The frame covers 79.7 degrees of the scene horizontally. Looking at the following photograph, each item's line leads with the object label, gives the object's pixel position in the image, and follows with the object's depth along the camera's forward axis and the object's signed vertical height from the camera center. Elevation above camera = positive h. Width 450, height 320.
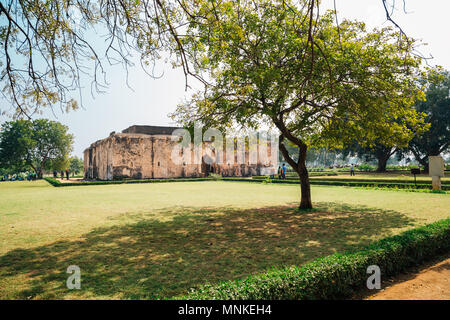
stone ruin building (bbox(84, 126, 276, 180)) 29.92 +1.06
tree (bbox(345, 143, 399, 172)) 35.84 +1.59
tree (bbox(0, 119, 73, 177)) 43.34 +4.35
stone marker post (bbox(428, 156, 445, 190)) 12.30 -0.25
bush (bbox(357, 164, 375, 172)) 45.51 -0.55
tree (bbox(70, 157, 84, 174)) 79.81 +1.20
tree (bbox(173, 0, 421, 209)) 7.11 +2.43
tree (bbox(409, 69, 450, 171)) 29.09 +5.40
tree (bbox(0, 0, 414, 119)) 3.91 +2.14
